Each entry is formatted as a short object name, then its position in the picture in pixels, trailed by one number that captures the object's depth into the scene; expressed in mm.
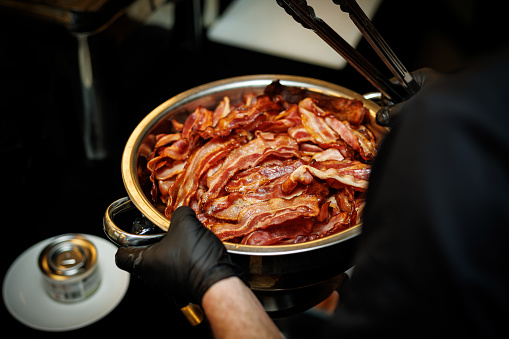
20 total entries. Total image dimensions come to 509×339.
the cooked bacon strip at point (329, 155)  1052
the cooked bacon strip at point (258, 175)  1003
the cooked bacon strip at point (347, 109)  1145
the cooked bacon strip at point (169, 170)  1068
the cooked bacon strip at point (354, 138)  1090
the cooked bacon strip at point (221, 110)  1171
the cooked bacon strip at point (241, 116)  1078
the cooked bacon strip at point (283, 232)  911
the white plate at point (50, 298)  1340
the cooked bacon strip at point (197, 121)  1125
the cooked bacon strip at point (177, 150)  1069
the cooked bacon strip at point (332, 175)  959
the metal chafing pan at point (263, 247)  814
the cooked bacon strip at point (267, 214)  913
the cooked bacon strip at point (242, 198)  961
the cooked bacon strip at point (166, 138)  1093
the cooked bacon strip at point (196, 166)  995
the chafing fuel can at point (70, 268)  1312
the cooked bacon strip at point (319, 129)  1097
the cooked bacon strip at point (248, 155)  1006
